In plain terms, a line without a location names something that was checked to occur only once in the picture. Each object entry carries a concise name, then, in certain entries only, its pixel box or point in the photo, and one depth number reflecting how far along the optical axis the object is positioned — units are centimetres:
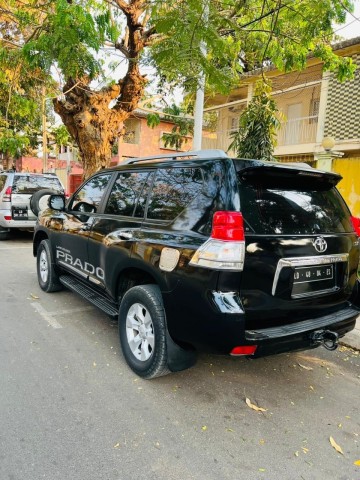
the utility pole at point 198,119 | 692
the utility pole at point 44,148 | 1768
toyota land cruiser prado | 247
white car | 922
